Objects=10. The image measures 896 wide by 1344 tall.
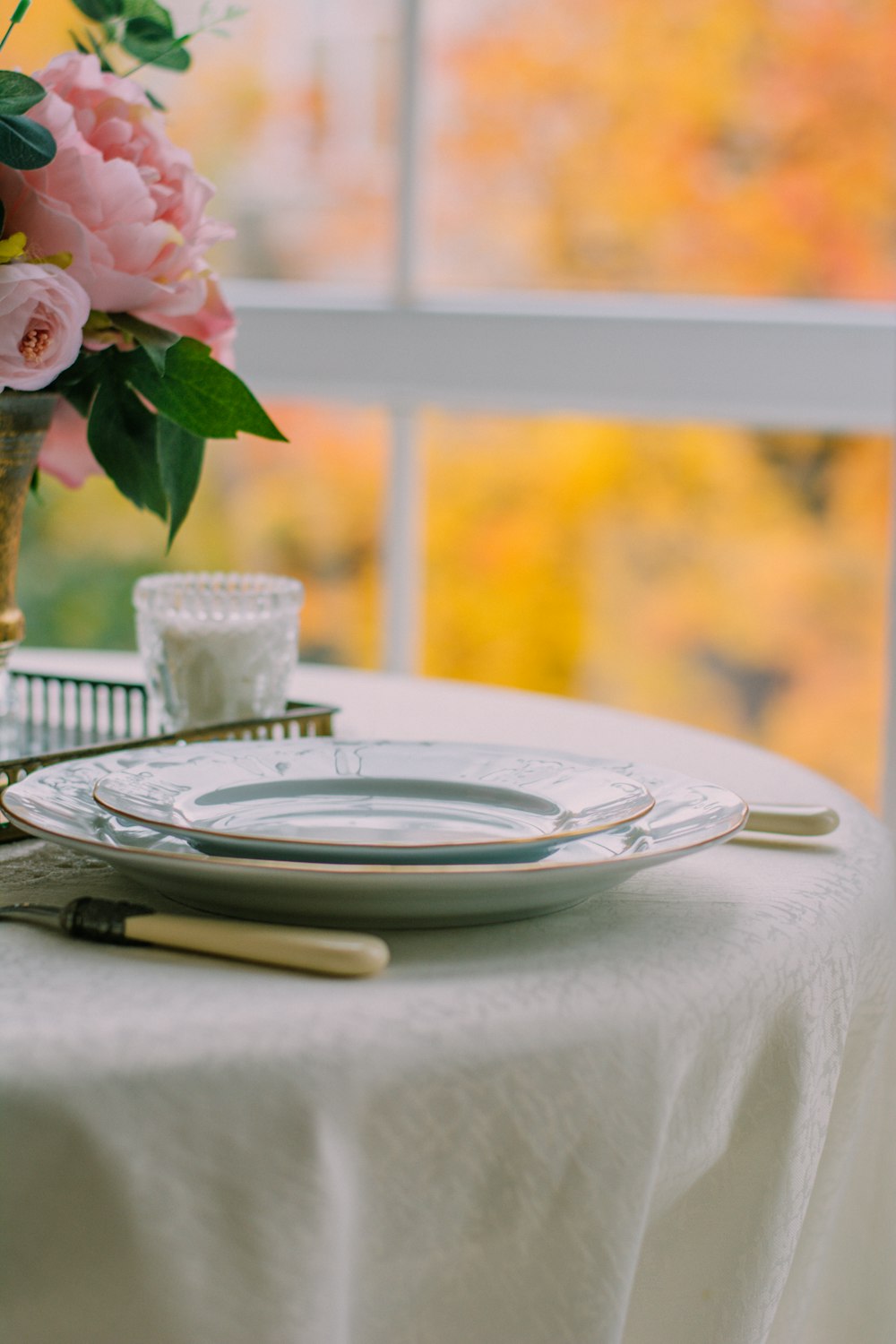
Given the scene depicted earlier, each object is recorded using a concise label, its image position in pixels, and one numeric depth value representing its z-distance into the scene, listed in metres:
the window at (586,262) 3.58
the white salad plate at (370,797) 0.99
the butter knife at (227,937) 0.96
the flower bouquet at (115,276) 1.07
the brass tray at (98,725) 1.15
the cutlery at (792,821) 1.09
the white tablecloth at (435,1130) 0.92
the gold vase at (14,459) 1.10
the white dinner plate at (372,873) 0.96
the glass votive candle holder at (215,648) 1.19
